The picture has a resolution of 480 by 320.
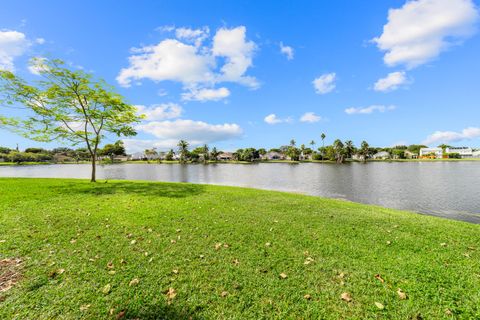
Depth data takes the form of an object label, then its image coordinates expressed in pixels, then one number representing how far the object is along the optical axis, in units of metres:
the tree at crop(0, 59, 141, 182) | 14.62
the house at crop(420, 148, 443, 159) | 121.54
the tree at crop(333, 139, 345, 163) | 97.06
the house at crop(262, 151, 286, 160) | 142.18
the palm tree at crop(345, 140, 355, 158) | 101.79
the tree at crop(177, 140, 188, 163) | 109.37
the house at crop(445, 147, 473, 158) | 126.88
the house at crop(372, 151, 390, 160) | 125.81
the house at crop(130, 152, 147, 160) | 151.41
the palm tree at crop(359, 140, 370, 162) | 108.06
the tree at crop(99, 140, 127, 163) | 123.98
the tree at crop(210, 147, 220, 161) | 121.81
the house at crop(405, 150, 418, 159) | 126.14
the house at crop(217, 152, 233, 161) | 137.62
